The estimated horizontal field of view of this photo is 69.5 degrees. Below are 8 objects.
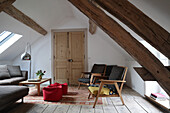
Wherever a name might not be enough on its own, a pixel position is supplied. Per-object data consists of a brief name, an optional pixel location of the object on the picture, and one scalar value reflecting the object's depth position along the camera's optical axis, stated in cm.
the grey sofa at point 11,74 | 359
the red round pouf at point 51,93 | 286
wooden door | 499
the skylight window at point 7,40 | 433
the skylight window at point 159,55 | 280
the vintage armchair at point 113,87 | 251
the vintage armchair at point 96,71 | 368
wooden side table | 331
